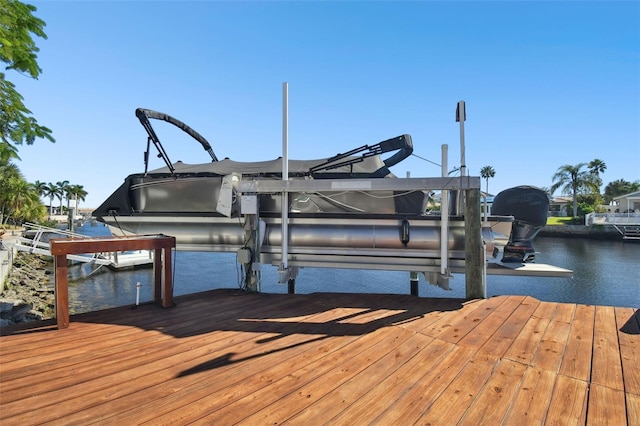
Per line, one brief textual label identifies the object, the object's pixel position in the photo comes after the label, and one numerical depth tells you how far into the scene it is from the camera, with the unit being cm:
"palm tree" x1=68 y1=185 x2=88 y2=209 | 10212
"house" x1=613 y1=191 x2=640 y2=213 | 5009
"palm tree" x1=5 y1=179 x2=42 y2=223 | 3606
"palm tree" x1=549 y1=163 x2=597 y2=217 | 5916
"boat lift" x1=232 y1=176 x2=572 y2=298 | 471
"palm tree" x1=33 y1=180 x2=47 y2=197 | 9048
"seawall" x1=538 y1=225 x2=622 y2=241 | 4172
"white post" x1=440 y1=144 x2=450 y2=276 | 468
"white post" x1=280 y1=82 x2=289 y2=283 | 507
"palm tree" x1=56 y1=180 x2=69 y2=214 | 10075
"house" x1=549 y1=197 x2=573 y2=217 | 6566
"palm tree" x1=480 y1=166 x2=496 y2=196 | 9366
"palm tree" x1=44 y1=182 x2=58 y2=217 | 9681
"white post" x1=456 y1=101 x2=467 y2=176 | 480
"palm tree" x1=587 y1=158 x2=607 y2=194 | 6303
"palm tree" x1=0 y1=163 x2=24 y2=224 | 3512
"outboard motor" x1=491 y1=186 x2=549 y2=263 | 571
